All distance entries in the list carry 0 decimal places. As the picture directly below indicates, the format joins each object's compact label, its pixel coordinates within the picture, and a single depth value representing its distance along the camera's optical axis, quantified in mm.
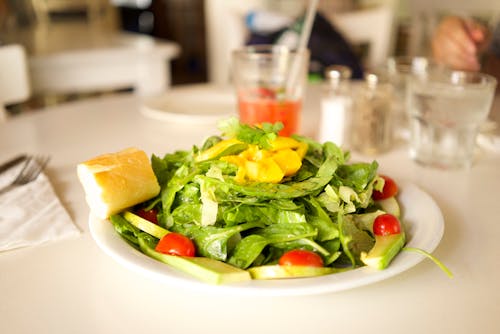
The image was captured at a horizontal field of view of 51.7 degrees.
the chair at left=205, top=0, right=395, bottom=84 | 2295
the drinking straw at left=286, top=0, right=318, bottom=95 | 1188
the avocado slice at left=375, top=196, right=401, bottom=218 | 758
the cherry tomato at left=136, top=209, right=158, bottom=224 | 747
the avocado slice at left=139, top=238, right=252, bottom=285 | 566
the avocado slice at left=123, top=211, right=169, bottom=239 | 681
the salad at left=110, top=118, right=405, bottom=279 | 629
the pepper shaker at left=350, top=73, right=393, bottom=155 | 1134
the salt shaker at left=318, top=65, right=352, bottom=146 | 1159
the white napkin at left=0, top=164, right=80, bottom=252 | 752
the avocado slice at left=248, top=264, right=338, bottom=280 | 583
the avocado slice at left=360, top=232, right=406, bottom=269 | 587
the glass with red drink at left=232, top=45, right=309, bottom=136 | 1165
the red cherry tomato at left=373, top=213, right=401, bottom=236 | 658
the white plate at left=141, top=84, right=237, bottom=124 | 1365
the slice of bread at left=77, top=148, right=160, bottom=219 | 690
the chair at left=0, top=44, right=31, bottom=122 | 1648
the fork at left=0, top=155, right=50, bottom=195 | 936
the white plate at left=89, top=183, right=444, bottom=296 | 550
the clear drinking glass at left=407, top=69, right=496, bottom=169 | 1035
